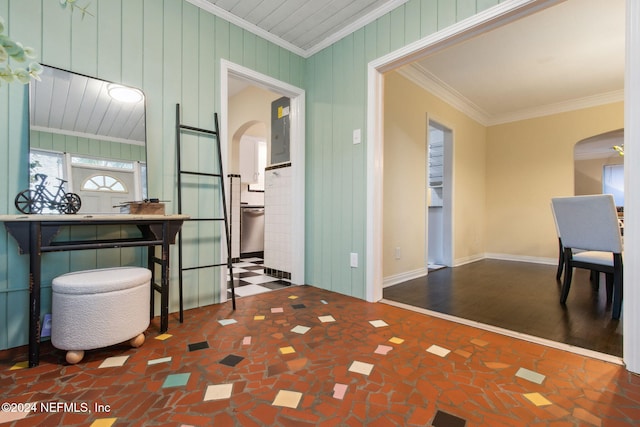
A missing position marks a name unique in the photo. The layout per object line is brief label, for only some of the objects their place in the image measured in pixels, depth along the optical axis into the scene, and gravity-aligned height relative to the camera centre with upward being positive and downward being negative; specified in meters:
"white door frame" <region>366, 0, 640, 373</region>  1.38 +0.55
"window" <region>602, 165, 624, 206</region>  7.31 +0.78
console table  1.39 -0.13
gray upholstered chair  2.09 -0.19
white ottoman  1.42 -0.49
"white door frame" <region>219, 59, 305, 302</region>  2.97 +0.37
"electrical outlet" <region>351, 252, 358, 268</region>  2.57 -0.42
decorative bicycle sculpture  1.60 +0.07
